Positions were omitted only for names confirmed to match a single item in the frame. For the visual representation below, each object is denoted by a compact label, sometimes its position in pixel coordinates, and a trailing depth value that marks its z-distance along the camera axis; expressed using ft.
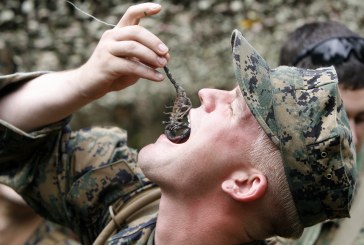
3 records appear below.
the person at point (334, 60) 9.66
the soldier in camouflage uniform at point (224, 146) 6.79
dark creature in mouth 7.32
